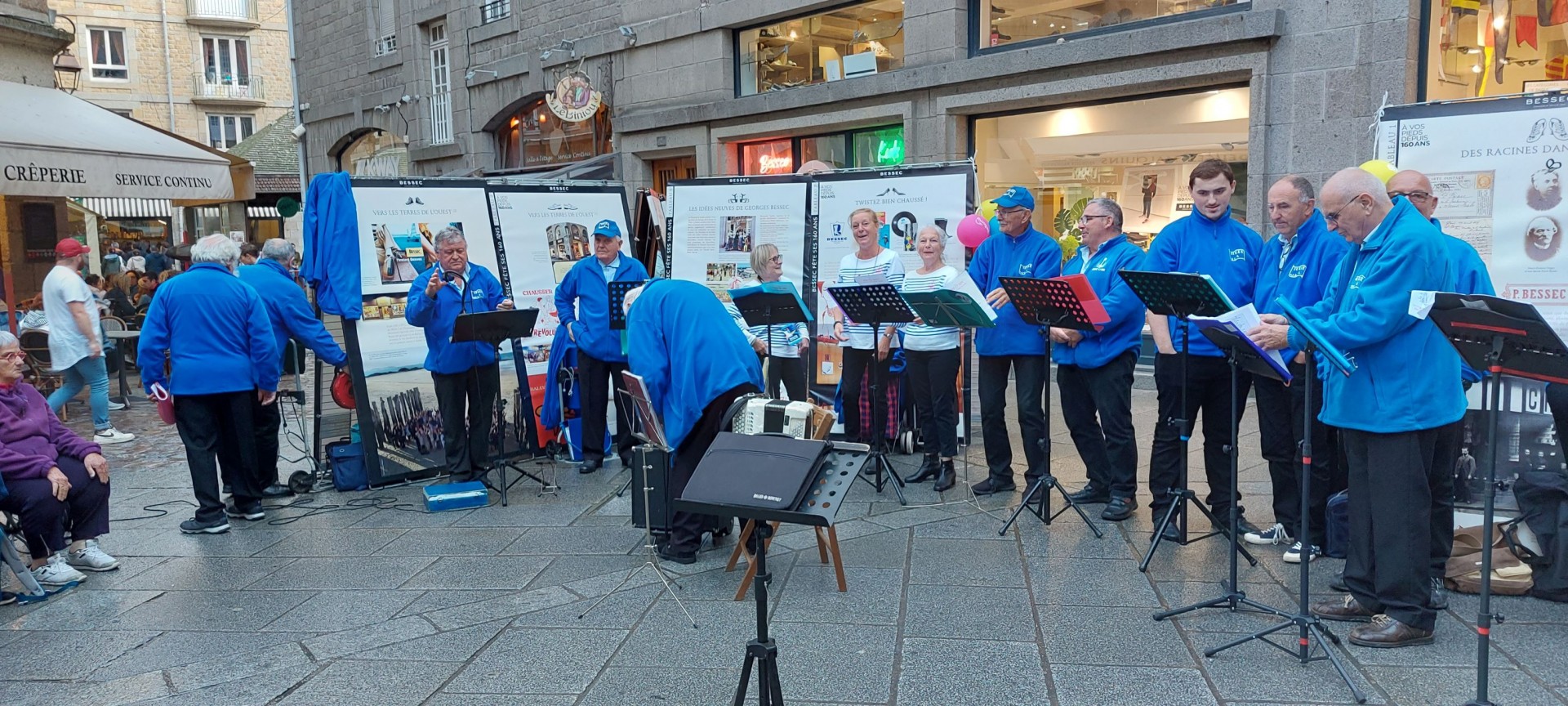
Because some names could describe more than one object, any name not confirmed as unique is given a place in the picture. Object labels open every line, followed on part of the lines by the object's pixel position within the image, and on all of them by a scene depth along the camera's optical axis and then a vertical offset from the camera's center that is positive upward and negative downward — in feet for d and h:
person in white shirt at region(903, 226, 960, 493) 22.62 -2.56
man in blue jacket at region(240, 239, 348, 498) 23.65 -1.39
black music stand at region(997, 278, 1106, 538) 17.52 -0.90
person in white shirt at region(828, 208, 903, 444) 24.09 -1.81
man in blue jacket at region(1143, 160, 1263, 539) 17.89 -1.58
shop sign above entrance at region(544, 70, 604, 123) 49.90 +7.86
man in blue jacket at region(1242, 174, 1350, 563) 16.46 -1.96
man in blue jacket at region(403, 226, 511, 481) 23.72 -2.10
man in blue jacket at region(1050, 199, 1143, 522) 19.48 -1.91
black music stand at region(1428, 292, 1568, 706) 10.30 -1.05
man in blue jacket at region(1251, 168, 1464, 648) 12.73 -1.75
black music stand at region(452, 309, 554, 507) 21.95 -1.38
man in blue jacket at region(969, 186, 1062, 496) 21.11 -1.84
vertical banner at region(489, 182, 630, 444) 27.96 +0.64
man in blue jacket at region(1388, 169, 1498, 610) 14.33 -2.83
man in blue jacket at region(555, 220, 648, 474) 25.32 -1.50
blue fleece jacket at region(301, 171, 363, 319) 24.02 +0.48
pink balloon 24.76 +0.54
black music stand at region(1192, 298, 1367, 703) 12.98 -4.56
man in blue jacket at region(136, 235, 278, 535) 21.04 -1.87
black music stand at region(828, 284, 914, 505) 20.11 -0.96
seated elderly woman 17.25 -3.55
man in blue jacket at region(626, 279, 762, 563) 17.04 -1.58
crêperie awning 26.73 +3.11
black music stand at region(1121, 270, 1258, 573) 13.55 -0.61
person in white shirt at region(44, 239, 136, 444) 30.71 -1.62
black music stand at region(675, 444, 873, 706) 10.87 -2.73
